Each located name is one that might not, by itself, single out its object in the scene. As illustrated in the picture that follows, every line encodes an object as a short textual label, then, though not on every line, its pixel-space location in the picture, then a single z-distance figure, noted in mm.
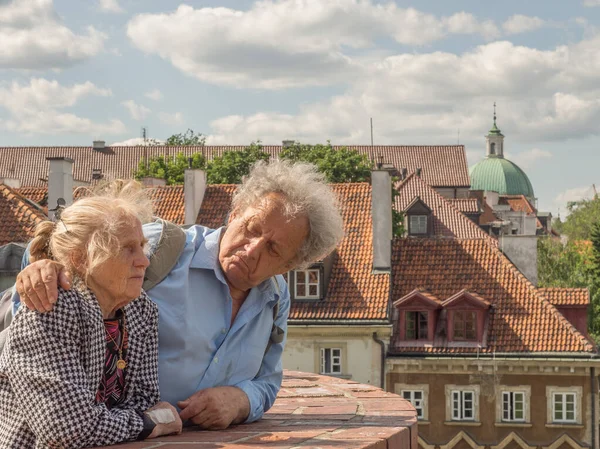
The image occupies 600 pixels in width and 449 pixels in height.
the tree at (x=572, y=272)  48062
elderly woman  3428
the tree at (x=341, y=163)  48594
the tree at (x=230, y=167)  50406
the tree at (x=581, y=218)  95312
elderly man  4410
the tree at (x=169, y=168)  52719
